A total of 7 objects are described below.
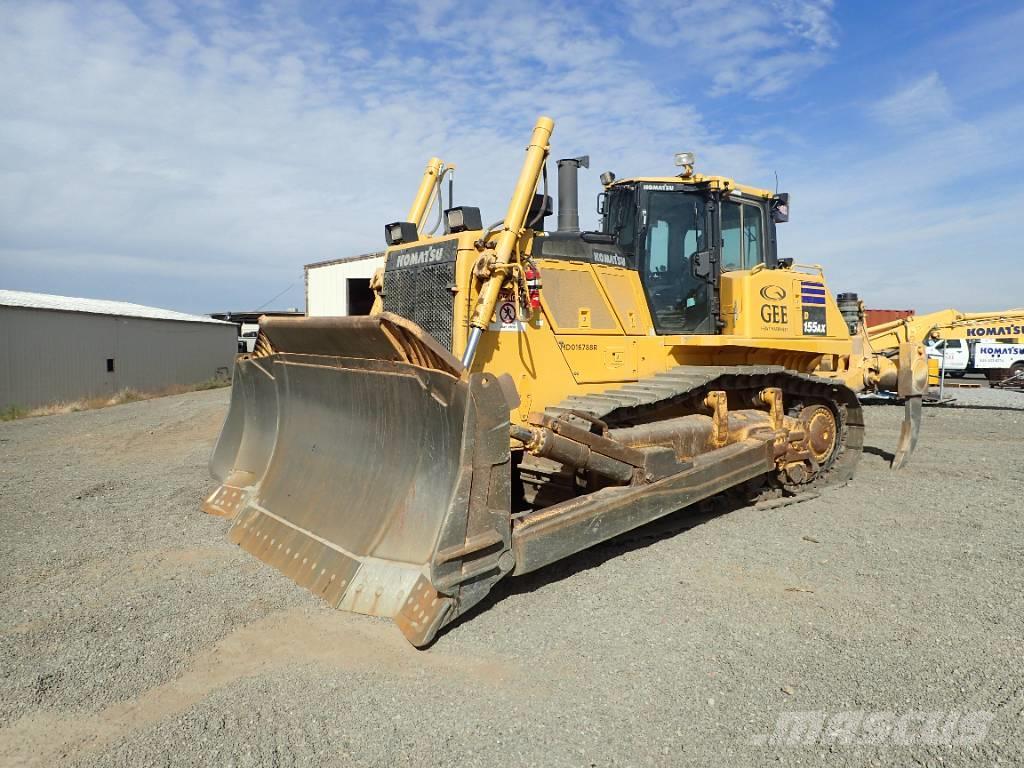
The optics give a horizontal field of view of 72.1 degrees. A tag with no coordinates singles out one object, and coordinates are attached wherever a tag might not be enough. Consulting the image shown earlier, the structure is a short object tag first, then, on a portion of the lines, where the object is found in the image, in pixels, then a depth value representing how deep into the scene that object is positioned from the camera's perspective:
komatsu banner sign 21.33
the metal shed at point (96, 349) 18.39
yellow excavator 8.23
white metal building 20.08
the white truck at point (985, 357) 23.09
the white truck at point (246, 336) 30.86
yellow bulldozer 3.94
